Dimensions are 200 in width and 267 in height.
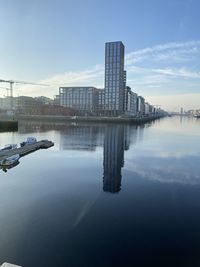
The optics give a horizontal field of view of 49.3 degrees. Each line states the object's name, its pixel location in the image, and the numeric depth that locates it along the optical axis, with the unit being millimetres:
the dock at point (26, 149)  30791
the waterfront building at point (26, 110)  177638
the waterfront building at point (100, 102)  181875
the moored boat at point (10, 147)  33912
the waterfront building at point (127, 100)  188100
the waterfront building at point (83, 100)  190375
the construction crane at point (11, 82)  171075
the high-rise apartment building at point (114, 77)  165750
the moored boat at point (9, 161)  26188
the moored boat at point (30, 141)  39350
